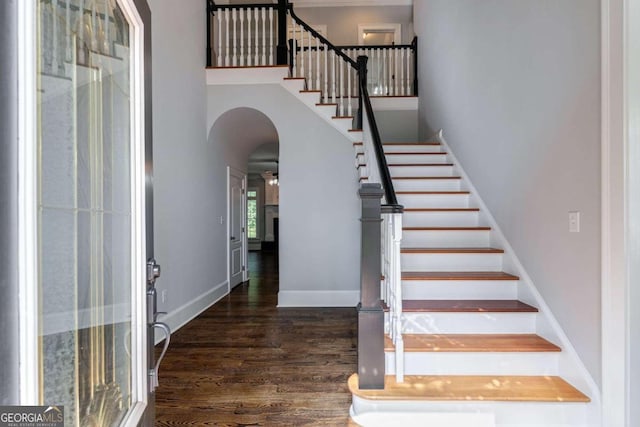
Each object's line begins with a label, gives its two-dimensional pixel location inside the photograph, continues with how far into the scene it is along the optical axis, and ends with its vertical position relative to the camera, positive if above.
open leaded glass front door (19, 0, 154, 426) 0.61 +0.01
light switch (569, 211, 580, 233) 1.75 -0.06
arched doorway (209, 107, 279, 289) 4.40 +0.91
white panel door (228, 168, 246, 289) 5.01 -0.27
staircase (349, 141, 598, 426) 1.69 -0.83
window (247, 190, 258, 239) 11.36 -0.07
